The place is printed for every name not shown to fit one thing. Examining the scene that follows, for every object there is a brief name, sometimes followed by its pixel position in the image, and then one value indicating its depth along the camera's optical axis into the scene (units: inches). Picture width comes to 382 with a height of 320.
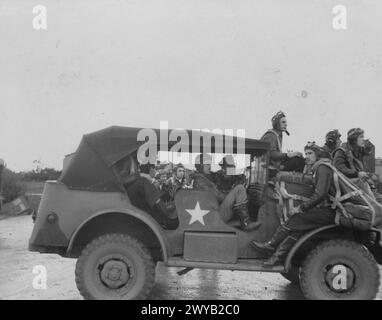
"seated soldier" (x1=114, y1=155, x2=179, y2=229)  253.9
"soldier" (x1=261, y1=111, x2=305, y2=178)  265.6
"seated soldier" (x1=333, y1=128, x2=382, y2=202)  258.4
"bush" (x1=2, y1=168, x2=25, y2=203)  932.6
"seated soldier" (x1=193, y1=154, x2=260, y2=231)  254.7
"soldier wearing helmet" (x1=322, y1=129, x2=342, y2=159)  292.4
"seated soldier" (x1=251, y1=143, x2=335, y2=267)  244.4
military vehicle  244.7
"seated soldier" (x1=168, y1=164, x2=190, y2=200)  263.1
